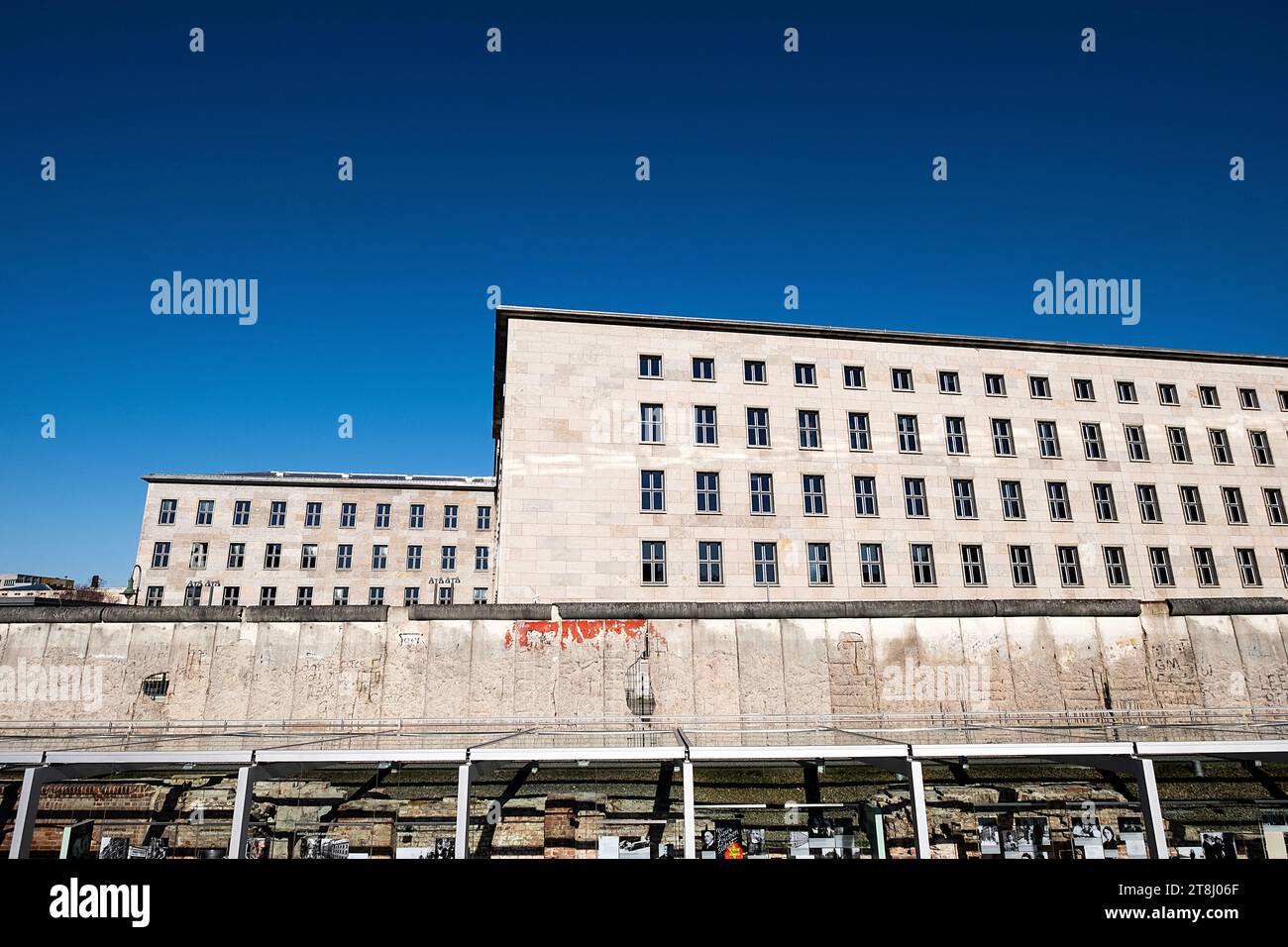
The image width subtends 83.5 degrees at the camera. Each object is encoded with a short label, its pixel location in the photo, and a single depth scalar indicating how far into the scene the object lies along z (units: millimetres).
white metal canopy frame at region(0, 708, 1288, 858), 13484
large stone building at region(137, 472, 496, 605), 55812
